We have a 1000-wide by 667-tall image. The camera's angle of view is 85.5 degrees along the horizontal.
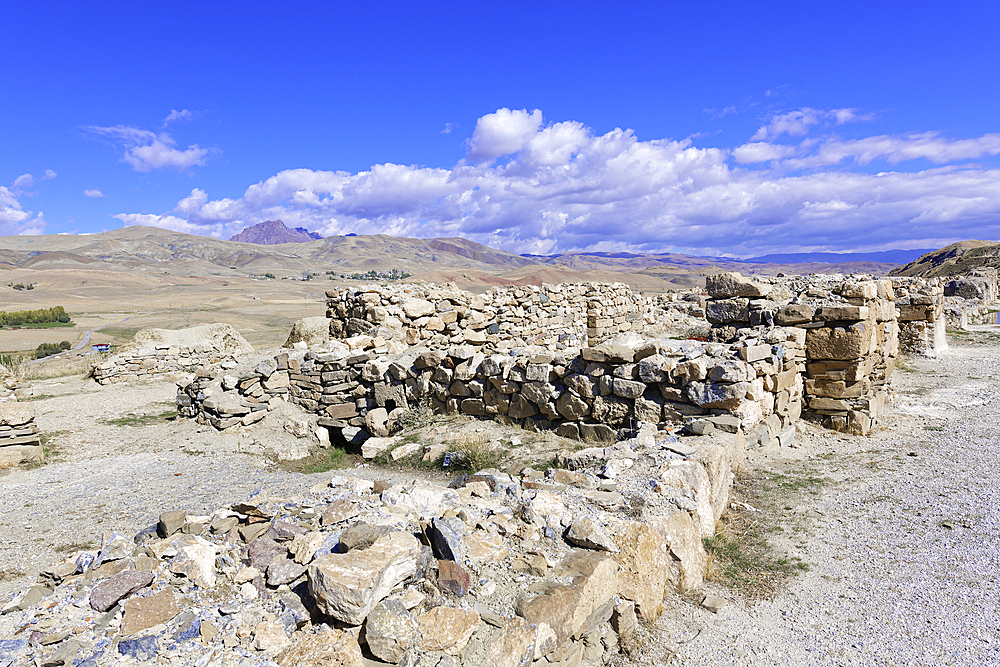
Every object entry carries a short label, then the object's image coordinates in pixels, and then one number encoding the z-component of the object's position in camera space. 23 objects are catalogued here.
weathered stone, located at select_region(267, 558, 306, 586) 2.77
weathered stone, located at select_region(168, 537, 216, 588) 2.80
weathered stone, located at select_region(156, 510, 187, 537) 3.27
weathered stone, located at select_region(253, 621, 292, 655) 2.35
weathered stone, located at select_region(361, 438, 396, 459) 7.44
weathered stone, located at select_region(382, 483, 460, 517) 3.63
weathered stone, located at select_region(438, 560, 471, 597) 2.75
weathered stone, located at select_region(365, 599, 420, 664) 2.37
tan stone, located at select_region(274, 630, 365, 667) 2.29
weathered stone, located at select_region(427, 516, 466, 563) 2.93
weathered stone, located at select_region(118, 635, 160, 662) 2.29
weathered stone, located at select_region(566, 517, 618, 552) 3.27
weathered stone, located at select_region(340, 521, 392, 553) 2.87
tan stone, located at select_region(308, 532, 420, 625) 2.43
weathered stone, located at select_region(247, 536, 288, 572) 2.94
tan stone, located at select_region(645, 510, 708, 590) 3.65
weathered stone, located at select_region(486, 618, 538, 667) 2.49
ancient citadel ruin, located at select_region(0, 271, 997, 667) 2.48
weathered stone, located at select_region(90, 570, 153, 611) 2.58
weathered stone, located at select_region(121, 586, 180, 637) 2.45
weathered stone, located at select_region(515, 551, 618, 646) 2.72
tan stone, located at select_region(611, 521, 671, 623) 3.23
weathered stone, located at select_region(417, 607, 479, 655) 2.47
